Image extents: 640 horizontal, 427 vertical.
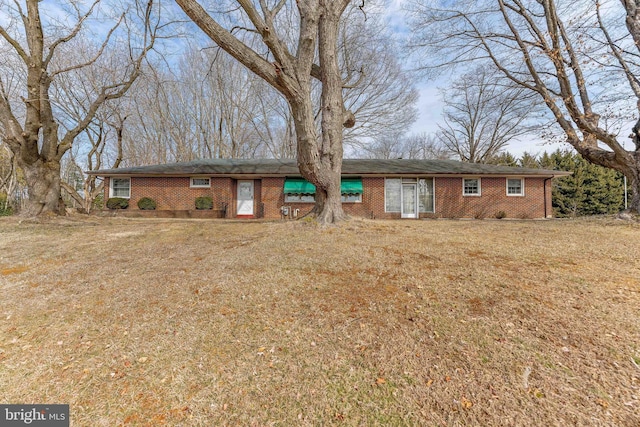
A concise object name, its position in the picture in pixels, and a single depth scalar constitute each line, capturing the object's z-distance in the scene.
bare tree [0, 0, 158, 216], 8.09
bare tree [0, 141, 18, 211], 21.78
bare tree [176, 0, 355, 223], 5.40
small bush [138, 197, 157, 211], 14.15
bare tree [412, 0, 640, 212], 7.57
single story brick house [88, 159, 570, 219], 14.41
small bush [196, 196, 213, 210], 14.28
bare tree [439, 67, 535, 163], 24.43
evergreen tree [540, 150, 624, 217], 26.28
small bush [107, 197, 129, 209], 14.18
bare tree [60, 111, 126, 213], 15.09
